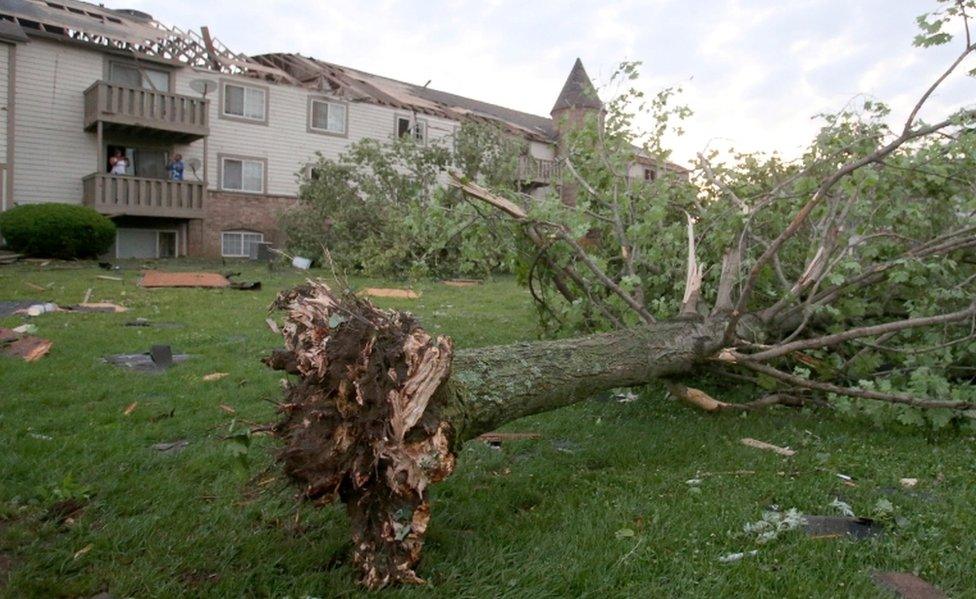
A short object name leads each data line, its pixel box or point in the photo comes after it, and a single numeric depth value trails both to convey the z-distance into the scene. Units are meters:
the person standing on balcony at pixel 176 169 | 19.77
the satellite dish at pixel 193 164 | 20.22
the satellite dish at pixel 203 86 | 19.52
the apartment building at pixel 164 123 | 18.30
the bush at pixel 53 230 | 15.89
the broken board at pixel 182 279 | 12.04
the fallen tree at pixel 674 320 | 2.76
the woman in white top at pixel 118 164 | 19.03
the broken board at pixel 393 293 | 12.08
